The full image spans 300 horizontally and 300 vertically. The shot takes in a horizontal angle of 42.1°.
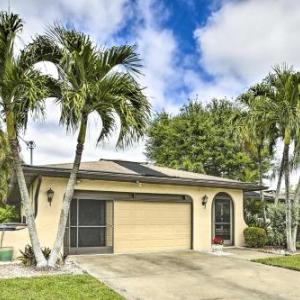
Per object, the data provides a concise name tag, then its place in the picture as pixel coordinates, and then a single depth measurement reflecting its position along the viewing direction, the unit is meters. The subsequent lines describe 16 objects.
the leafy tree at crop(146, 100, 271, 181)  32.56
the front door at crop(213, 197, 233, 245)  16.66
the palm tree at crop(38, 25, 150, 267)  10.12
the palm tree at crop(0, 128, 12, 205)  22.53
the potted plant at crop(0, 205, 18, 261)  11.55
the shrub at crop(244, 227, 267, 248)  16.33
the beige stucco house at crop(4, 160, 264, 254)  12.92
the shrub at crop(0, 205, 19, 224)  18.45
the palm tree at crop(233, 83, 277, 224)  14.66
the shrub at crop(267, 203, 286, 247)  15.56
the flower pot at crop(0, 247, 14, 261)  11.54
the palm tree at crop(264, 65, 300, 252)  14.08
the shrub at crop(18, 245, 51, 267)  10.71
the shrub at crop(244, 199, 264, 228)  19.12
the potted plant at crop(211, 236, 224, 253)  14.65
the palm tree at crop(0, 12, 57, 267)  9.61
